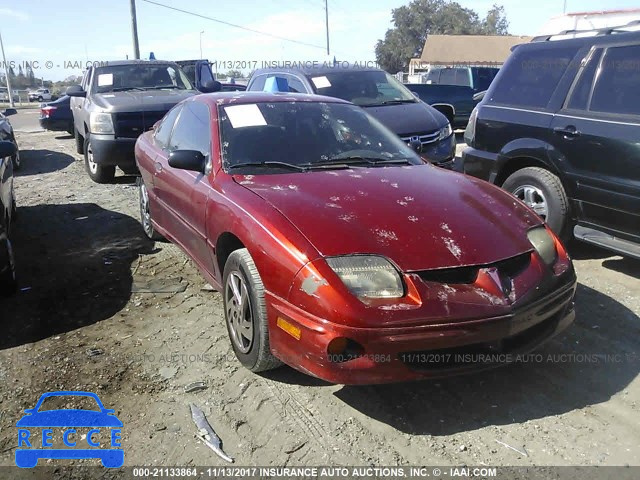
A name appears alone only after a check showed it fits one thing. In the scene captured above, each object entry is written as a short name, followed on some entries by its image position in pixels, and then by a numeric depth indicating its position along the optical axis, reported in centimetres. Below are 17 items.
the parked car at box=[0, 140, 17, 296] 421
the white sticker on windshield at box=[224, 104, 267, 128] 402
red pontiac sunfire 264
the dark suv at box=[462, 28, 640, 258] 437
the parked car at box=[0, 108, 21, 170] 941
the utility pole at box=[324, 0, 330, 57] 4606
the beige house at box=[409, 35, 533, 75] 4836
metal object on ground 269
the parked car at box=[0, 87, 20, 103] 5338
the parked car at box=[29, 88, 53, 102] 5281
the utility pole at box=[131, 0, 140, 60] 1947
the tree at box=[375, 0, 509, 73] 7329
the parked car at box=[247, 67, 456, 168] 739
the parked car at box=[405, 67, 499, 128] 1391
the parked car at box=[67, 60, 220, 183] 832
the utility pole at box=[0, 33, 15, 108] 4131
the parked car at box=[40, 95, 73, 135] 1505
